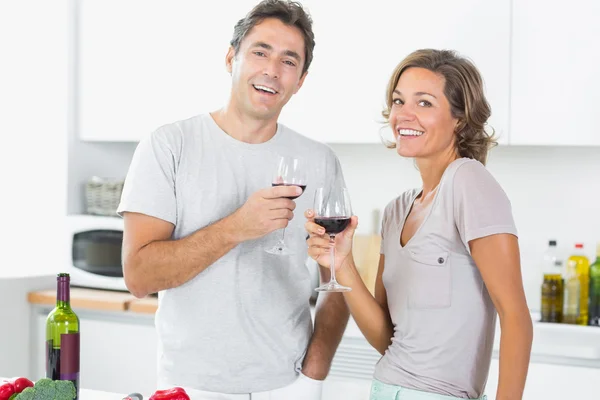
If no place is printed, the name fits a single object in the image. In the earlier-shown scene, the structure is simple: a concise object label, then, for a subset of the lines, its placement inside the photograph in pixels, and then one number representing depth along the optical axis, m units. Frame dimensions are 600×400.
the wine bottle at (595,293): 3.13
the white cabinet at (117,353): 3.48
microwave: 3.68
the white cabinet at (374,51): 3.14
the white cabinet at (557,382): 2.87
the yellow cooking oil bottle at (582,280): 3.18
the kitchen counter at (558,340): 2.88
